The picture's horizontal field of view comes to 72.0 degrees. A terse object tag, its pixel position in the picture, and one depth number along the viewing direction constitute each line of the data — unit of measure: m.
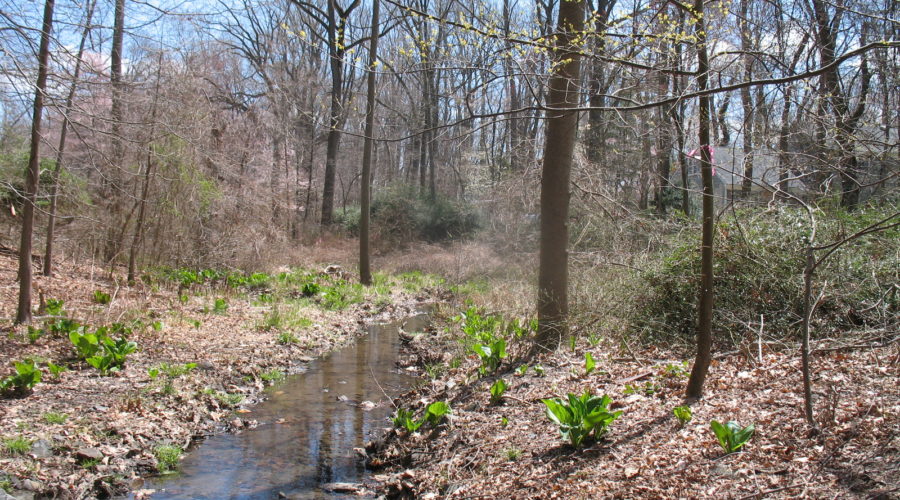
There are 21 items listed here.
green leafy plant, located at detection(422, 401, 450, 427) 6.14
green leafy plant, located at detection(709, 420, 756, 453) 4.10
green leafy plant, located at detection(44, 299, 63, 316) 9.36
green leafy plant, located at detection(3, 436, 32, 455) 5.12
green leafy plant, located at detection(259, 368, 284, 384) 8.74
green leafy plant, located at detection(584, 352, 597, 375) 6.60
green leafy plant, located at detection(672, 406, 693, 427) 4.71
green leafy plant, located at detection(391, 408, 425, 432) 6.11
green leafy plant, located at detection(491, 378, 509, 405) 6.34
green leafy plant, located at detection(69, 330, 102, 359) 7.60
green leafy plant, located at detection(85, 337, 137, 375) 7.43
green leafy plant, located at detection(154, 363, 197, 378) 7.72
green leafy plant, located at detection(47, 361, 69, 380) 6.81
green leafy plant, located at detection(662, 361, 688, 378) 6.10
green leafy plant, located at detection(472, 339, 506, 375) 7.50
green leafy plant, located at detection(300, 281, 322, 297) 15.22
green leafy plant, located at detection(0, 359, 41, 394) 6.31
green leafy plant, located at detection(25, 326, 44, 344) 7.92
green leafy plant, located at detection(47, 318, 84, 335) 8.34
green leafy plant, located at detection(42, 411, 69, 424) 5.83
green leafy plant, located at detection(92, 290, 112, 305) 10.85
